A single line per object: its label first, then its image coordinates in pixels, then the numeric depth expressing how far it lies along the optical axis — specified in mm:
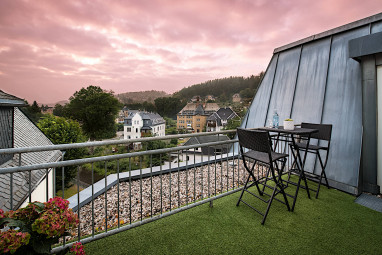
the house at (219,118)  35531
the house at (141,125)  35125
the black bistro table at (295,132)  2271
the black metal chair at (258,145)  1917
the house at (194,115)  43994
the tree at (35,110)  33319
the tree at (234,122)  25953
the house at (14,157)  4331
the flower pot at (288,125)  2633
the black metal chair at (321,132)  2856
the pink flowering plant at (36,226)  901
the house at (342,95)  3035
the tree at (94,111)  28156
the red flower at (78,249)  1109
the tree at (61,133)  12398
